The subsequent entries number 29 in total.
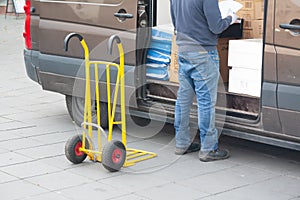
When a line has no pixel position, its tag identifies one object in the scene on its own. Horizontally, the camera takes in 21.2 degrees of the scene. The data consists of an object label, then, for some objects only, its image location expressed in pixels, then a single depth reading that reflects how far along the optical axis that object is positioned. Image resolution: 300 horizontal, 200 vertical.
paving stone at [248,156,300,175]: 6.95
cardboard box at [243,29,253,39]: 7.81
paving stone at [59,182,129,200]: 6.23
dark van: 6.36
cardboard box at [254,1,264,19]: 7.61
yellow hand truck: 6.78
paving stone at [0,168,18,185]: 6.71
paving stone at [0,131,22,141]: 8.31
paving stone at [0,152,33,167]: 7.31
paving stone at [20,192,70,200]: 6.18
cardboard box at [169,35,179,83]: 7.72
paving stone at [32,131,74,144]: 8.16
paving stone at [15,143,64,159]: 7.57
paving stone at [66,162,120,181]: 6.81
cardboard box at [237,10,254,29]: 7.74
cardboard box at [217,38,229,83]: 7.82
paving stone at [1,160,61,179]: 6.89
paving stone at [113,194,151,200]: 6.15
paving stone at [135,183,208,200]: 6.18
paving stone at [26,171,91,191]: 6.52
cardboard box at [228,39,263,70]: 6.93
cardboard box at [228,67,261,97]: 6.99
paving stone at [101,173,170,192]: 6.49
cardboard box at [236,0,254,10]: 7.72
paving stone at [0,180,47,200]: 6.26
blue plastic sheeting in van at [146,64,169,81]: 7.86
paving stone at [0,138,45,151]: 7.91
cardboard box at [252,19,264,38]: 7.69
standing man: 6.96
